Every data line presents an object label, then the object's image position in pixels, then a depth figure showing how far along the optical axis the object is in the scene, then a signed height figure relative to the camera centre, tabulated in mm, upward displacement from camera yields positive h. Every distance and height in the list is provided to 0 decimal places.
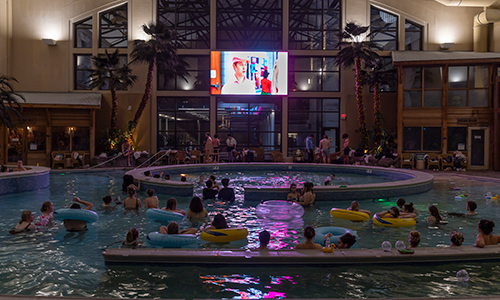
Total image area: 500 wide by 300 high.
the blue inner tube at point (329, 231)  6226 -1508
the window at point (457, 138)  19766 +395
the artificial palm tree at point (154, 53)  21312 +5137
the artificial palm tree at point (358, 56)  21725 +5171
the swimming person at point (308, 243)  5359 -1412
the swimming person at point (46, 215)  7320 -1459
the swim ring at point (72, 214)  7031 -1372
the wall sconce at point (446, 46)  23903 +6344
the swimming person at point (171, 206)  8008 -1353
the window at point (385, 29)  24594 +7557
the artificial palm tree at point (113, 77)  21062 +3637
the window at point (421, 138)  20188 +357
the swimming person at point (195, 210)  8125 -1468
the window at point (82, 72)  23906 +4430
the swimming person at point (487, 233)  5555 -1301
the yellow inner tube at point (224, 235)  6457 -1584
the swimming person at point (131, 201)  9135 -1451
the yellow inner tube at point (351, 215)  8055 -1522
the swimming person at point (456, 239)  5492 -1367
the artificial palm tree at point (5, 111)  12992 +1021
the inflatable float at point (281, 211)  8211 -1473
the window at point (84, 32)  24078 +7010
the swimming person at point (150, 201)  9171 -1438
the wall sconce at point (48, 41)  23000 +6114
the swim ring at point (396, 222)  7570 -1553
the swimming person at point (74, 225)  7180 -1594
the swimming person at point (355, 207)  8234 -1368
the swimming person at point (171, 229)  6238 -1445
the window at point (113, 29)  24172 +7266
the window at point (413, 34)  24641 +7271
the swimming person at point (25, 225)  6988 -1567
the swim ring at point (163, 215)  7840 -1513
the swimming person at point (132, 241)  5941 -1561
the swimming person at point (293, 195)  9742 -1327
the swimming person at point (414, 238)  5504 -1367
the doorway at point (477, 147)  19406 -66
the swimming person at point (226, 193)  10234 -1362
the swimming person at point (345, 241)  5672 -1465
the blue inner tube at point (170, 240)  6012 -1561
